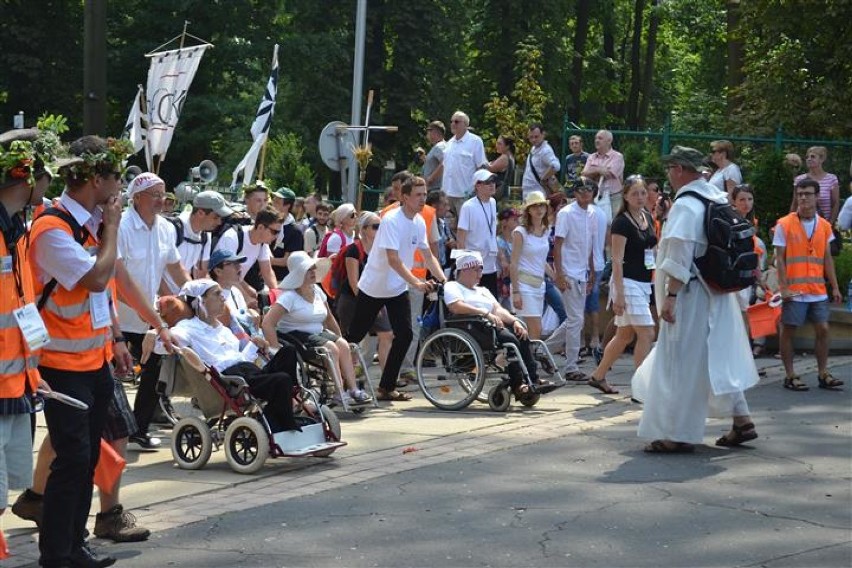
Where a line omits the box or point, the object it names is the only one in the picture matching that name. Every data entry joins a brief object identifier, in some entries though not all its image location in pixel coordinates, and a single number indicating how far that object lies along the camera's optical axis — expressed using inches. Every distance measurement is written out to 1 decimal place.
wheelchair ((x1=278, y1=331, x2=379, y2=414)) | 471.5
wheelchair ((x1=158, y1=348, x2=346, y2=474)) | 394.9
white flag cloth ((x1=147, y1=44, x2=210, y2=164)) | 752.3
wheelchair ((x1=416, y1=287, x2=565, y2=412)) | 507.8
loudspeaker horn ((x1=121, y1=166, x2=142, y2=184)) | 706.1
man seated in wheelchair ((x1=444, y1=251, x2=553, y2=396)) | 510.9
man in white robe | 420.5
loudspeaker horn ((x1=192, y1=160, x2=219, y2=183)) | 997.5
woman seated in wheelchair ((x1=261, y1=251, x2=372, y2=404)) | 472.1
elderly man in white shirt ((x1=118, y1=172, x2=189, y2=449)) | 421.1
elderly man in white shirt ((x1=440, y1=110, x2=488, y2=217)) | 763.4
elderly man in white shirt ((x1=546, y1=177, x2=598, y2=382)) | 600.8
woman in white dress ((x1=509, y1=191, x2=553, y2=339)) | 571.2
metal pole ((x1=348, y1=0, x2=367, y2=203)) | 972.1
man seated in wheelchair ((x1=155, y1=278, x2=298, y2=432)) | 399.9
